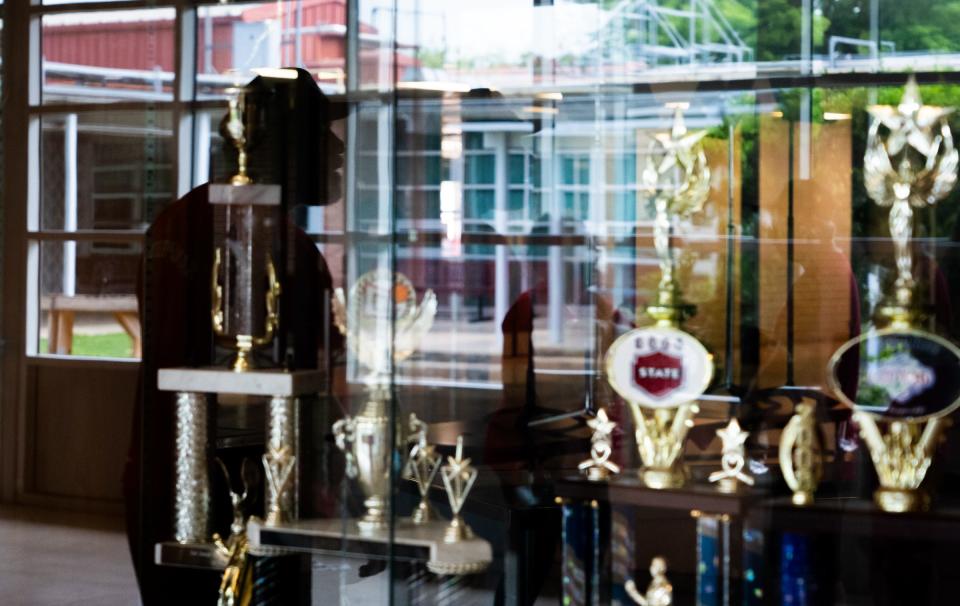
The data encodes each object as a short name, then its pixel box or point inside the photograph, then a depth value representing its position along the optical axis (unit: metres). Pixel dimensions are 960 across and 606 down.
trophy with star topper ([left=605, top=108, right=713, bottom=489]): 2.83
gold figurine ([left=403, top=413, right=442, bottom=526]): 2.89
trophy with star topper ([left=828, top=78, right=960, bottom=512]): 2.76
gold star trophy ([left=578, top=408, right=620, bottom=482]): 2.87
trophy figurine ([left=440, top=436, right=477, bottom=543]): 2.90
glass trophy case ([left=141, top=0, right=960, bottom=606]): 2.78
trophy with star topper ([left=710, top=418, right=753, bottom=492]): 2.80
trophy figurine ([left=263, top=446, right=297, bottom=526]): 3.00
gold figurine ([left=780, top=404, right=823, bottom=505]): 2.79
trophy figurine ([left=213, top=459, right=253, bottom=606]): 3.05
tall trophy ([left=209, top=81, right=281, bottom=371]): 3.06
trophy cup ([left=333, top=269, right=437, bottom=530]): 2.90
